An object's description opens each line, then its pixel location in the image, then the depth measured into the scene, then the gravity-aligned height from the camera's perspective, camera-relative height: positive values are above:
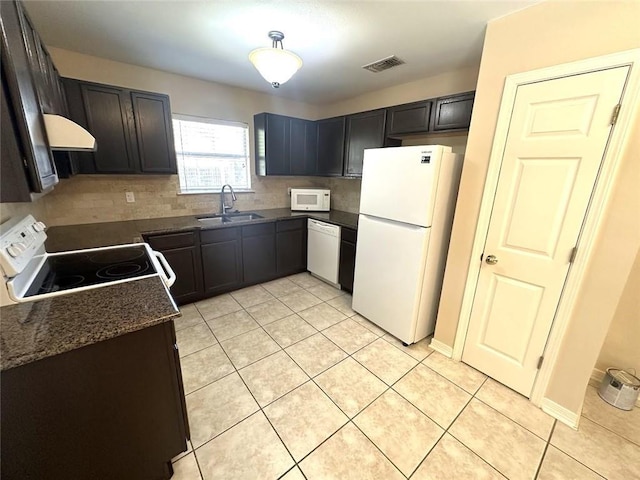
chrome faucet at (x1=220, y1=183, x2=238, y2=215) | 3.43 -0.34
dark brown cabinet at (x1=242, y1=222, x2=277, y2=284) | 3.21 -0.97
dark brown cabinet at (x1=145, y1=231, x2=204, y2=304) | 2.62 -0.93
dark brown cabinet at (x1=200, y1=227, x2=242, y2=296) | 2.91 -0.99
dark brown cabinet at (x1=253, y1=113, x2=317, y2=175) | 3.48 +0.43
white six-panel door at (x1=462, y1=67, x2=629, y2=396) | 1.44 -0.16
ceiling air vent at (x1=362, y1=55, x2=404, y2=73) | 2.40 +1.10
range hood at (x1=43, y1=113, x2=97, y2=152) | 1.42 +0.18
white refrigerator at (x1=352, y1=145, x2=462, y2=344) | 2.02 -0.44
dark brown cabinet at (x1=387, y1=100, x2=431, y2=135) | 2.61 +0.66
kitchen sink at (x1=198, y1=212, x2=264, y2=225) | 3.22 -0.57
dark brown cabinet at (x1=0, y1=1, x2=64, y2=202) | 0.98 +0.21
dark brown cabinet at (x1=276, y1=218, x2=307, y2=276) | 3.49 -0.95
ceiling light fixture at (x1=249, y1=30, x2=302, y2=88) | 1.66 +0.74
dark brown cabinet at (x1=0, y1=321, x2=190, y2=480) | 0.89 -0.93
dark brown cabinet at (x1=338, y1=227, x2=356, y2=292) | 3.06 -0.93
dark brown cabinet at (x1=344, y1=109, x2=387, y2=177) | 3.04 +0.53
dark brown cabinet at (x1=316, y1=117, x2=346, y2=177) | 3.52 +0.43
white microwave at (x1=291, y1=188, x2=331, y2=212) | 3.77 -0.32
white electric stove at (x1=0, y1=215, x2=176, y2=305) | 1.14 -0.57
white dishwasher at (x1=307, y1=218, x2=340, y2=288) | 3.28 -0.95
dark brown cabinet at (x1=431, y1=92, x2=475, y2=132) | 2.32 +0.65
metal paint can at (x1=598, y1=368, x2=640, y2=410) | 1.74 -1.34
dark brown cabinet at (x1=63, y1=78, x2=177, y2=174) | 2.30 +0.40
